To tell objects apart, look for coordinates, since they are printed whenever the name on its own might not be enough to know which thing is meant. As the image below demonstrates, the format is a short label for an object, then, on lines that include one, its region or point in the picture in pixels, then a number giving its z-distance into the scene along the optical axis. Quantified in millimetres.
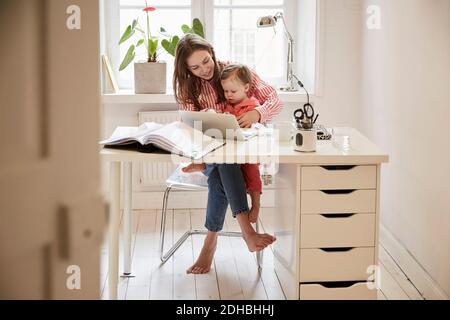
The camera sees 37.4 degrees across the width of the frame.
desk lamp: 3531
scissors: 2206
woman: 2518
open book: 2150
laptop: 2316
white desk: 2154
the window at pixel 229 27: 3684
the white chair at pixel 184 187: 2738
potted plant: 3457
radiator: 3676
